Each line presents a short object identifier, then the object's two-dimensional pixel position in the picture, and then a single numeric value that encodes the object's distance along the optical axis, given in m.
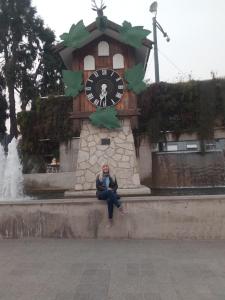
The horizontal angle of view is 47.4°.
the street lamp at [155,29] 11.59
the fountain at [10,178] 8.89
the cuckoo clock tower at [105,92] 7.56
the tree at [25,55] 17.10
